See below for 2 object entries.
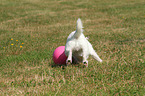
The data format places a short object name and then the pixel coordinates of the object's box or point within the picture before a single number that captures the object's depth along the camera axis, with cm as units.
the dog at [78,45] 766
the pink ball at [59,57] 902
